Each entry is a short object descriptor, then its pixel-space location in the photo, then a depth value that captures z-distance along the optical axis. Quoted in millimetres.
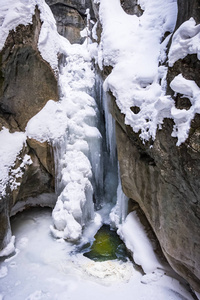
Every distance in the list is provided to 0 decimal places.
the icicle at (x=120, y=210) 6074
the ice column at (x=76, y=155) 6254
